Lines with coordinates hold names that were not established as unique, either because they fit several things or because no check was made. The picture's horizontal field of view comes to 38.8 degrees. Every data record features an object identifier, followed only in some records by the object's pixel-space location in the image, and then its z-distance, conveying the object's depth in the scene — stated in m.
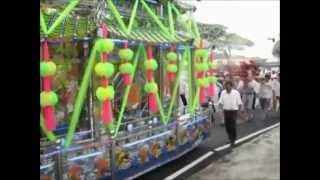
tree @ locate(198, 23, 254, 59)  10.86
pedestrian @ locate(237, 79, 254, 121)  12.86
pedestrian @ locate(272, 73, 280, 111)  12.33
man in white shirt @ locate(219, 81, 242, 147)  8.06
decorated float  4.69
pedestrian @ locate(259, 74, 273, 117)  12.62
